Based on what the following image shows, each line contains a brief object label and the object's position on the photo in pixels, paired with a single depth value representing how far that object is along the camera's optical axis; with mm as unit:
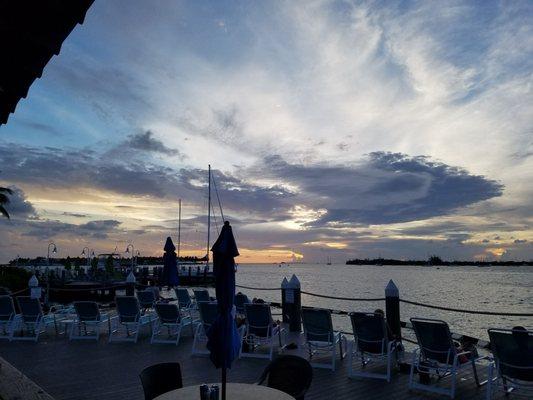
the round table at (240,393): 4078
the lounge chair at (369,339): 8078
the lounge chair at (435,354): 7125
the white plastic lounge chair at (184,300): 14547
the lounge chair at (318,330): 8938
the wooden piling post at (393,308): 9648
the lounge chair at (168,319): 11067
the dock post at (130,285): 16225
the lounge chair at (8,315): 11672
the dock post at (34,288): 15631
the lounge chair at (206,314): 10047
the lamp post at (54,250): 37744
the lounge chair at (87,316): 11633
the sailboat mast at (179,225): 64562
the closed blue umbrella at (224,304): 4660
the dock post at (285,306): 12148
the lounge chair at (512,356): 6410
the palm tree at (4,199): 36969
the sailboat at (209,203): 49812
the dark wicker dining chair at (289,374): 4906
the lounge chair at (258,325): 9805
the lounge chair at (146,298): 15148
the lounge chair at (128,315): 11414
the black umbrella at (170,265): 13453
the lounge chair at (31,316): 11617
